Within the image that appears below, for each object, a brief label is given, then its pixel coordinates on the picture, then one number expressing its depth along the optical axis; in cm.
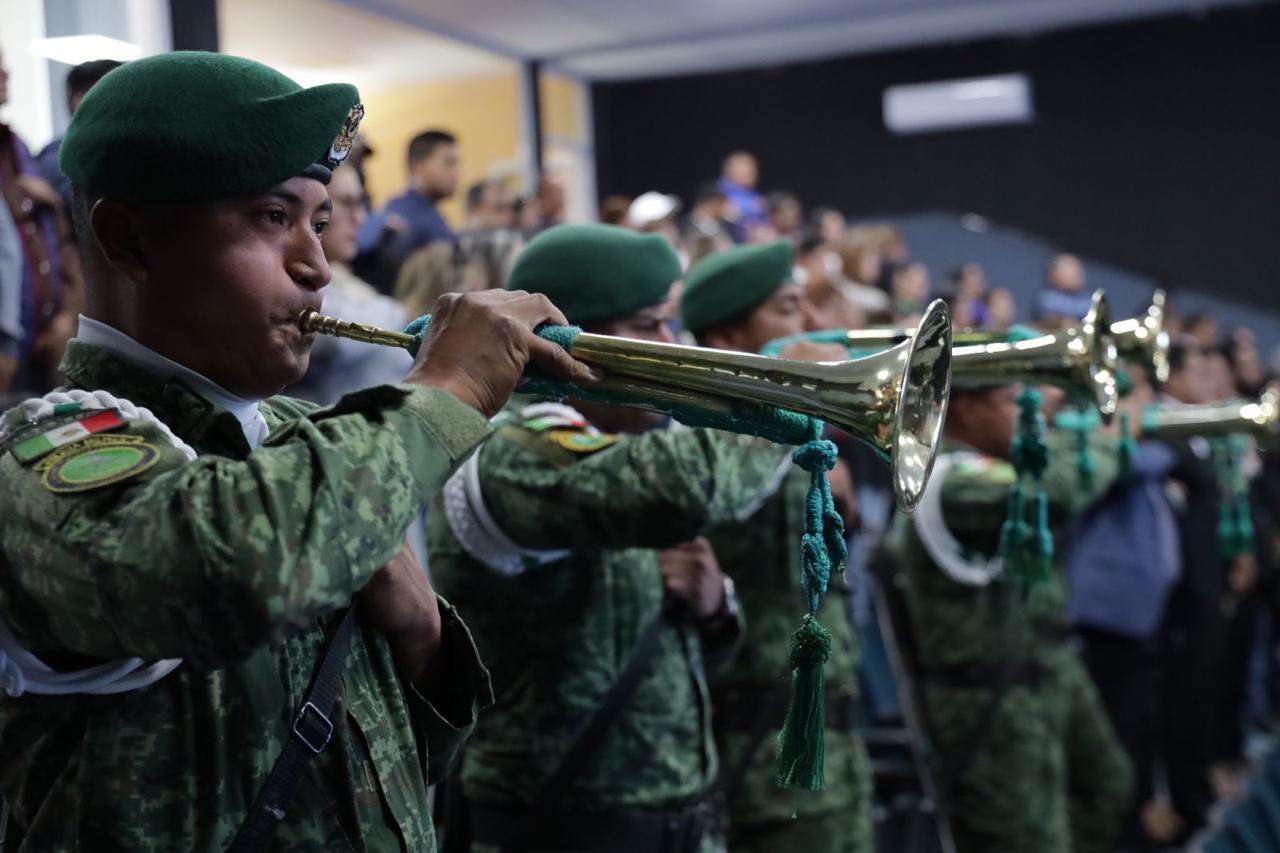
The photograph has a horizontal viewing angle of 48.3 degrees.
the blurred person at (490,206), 688
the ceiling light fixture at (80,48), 380
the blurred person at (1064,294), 1124
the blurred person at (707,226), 648
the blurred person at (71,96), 343
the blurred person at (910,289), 944
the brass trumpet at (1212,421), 470
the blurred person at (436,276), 419
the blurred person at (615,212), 618
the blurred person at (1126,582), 604
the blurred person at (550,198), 734
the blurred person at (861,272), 801
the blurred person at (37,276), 356
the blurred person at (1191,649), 691
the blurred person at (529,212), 687
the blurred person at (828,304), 438
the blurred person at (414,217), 550
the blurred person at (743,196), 950
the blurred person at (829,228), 941
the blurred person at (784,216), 965
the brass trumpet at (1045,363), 313
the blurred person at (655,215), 669
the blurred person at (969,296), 929
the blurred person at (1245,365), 1009
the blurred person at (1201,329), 1086
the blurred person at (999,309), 1016
